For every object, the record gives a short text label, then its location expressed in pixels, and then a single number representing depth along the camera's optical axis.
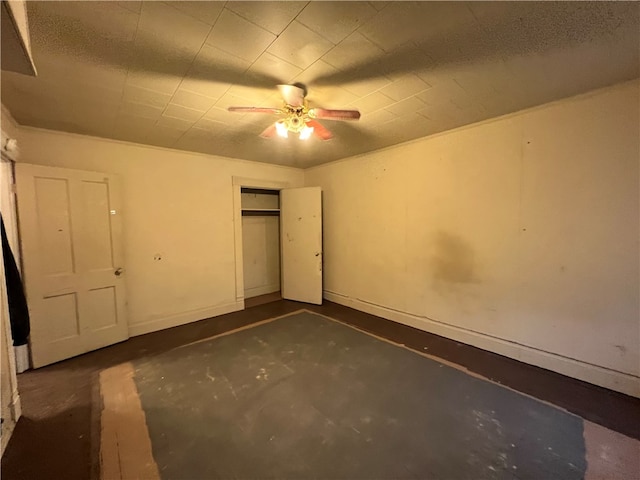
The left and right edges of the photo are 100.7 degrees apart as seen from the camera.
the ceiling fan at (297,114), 1.96
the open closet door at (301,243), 4.43
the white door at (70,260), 2.55
